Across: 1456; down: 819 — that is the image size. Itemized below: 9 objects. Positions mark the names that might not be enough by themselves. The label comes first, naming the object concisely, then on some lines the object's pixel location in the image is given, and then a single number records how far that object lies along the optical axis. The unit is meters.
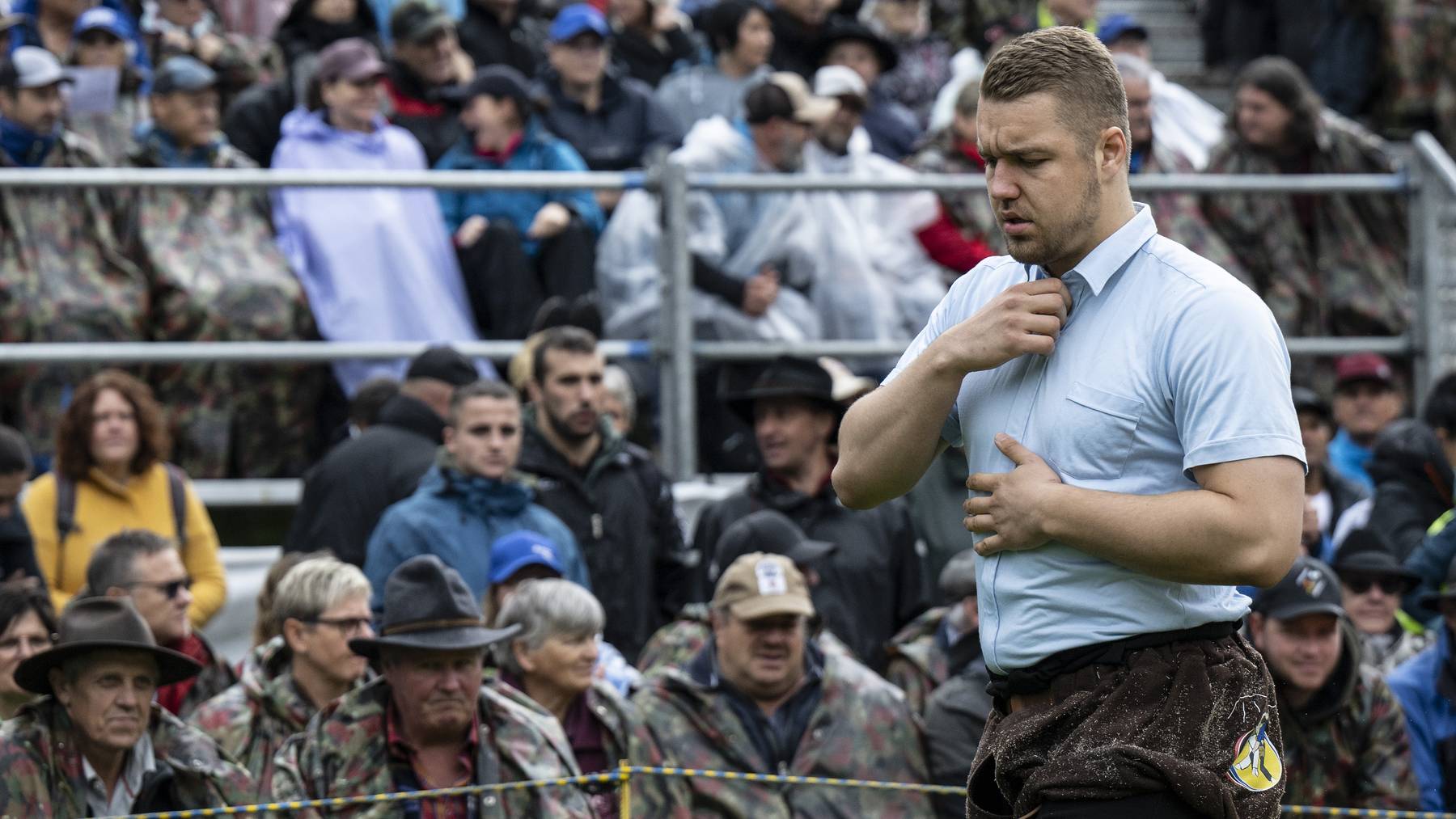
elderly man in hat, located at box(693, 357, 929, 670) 15.12
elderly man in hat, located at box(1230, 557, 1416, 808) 13.55
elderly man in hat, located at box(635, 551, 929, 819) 12.92
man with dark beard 15.34
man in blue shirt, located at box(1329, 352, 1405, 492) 18.78
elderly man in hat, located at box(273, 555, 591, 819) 11.38
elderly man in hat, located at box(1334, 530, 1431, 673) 15.70
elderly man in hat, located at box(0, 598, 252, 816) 10.82
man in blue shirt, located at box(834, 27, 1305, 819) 6.12
